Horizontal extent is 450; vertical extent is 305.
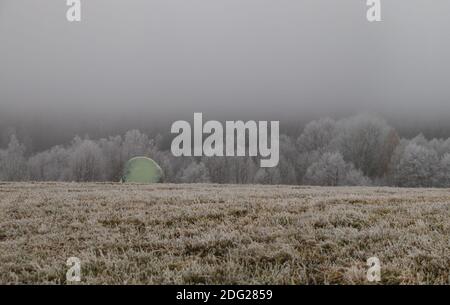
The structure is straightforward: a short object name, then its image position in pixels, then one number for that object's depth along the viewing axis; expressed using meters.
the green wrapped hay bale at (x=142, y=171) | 50.94
